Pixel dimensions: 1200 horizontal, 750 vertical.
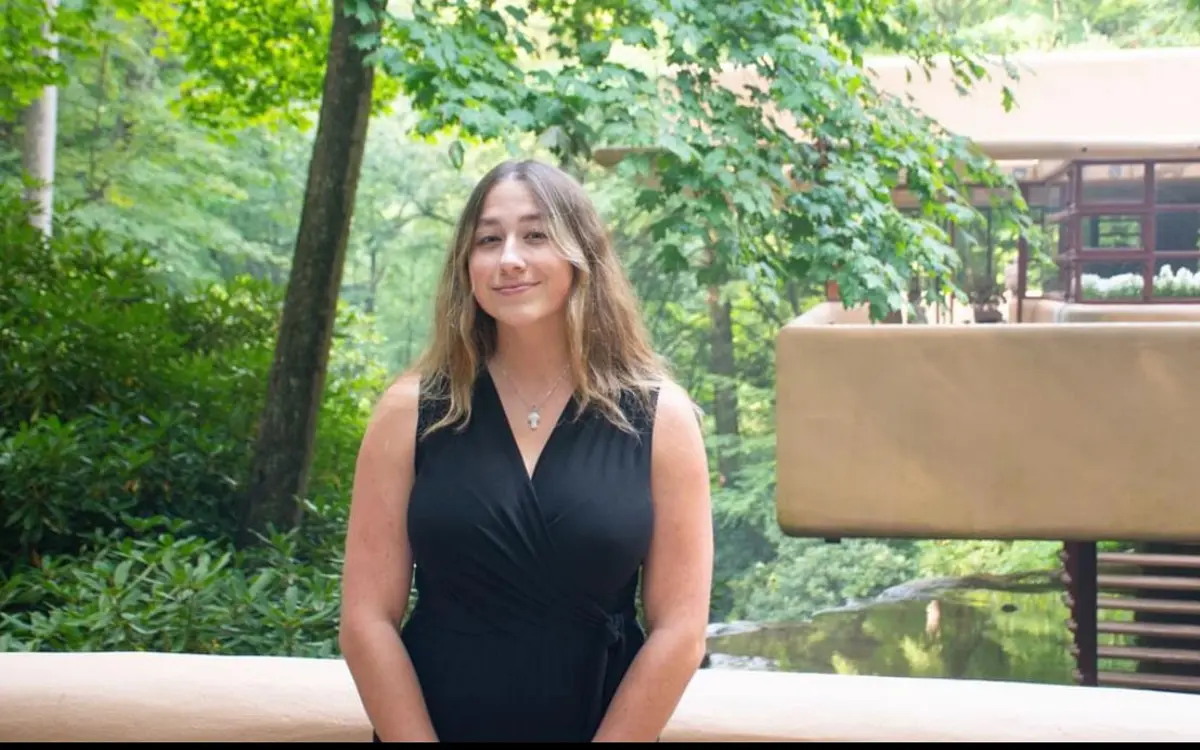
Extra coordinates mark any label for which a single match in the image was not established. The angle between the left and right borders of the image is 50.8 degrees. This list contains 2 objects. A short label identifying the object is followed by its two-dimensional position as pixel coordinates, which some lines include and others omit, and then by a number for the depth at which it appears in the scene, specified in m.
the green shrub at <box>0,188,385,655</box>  3.96
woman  1.54
